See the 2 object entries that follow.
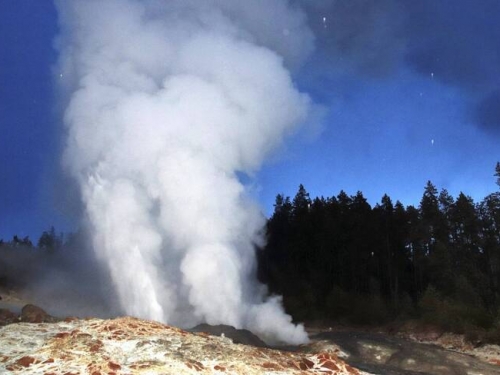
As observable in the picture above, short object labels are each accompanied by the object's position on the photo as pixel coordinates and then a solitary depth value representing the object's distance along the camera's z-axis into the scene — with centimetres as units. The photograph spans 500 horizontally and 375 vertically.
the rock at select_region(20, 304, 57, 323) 1777
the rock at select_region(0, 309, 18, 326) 1721
